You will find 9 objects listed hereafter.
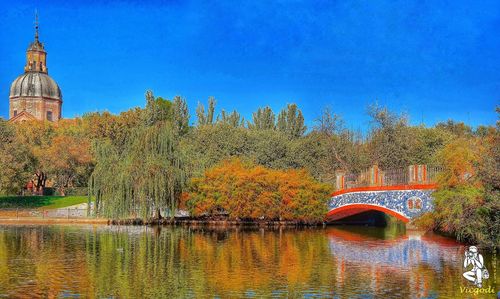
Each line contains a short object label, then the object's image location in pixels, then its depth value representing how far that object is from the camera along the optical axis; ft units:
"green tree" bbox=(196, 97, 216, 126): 270.87
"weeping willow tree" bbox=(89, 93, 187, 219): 134.72
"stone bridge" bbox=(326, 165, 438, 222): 121.90
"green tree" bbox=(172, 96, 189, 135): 241.76
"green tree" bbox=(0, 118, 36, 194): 166.30
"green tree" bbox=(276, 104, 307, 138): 249.75
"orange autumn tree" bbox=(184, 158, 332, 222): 146.00
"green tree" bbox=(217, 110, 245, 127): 270.46
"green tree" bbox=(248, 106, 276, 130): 256.52
